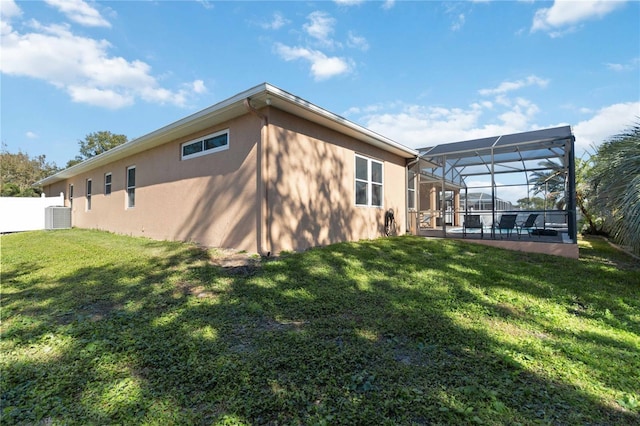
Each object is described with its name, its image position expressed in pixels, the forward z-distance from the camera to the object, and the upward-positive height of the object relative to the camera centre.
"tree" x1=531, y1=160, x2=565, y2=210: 11.28 +1.16
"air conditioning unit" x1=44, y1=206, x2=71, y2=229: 14.44 -0.07
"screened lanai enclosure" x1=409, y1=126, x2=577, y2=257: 8.48 +1.46
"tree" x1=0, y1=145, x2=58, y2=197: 28.52 +4.55
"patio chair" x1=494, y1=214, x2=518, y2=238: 8.97 -0.32
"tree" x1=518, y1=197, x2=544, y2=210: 14.73 +0.40
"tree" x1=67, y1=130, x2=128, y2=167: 35.81 +8.64
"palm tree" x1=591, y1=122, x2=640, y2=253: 4.42 +0.37
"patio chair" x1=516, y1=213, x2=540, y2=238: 9.37 -0.38
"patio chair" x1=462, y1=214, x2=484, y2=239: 9.62 -0.34
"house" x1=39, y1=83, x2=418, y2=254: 6.17 +0.93
